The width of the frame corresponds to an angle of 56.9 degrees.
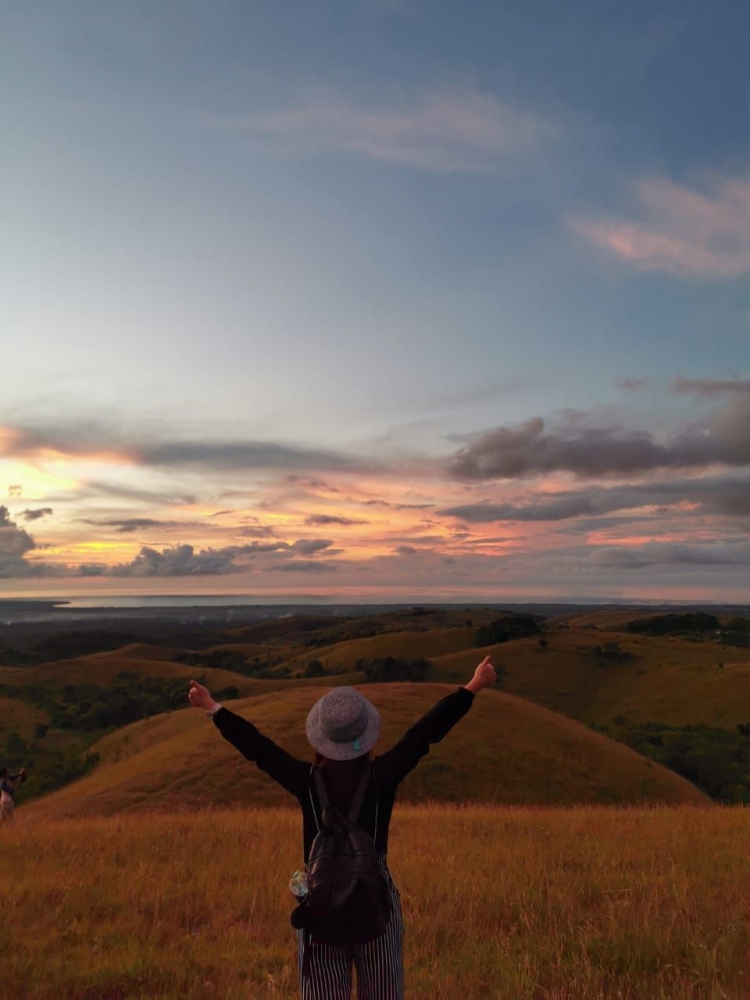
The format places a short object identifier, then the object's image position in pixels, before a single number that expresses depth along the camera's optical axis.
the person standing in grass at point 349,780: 3.71
